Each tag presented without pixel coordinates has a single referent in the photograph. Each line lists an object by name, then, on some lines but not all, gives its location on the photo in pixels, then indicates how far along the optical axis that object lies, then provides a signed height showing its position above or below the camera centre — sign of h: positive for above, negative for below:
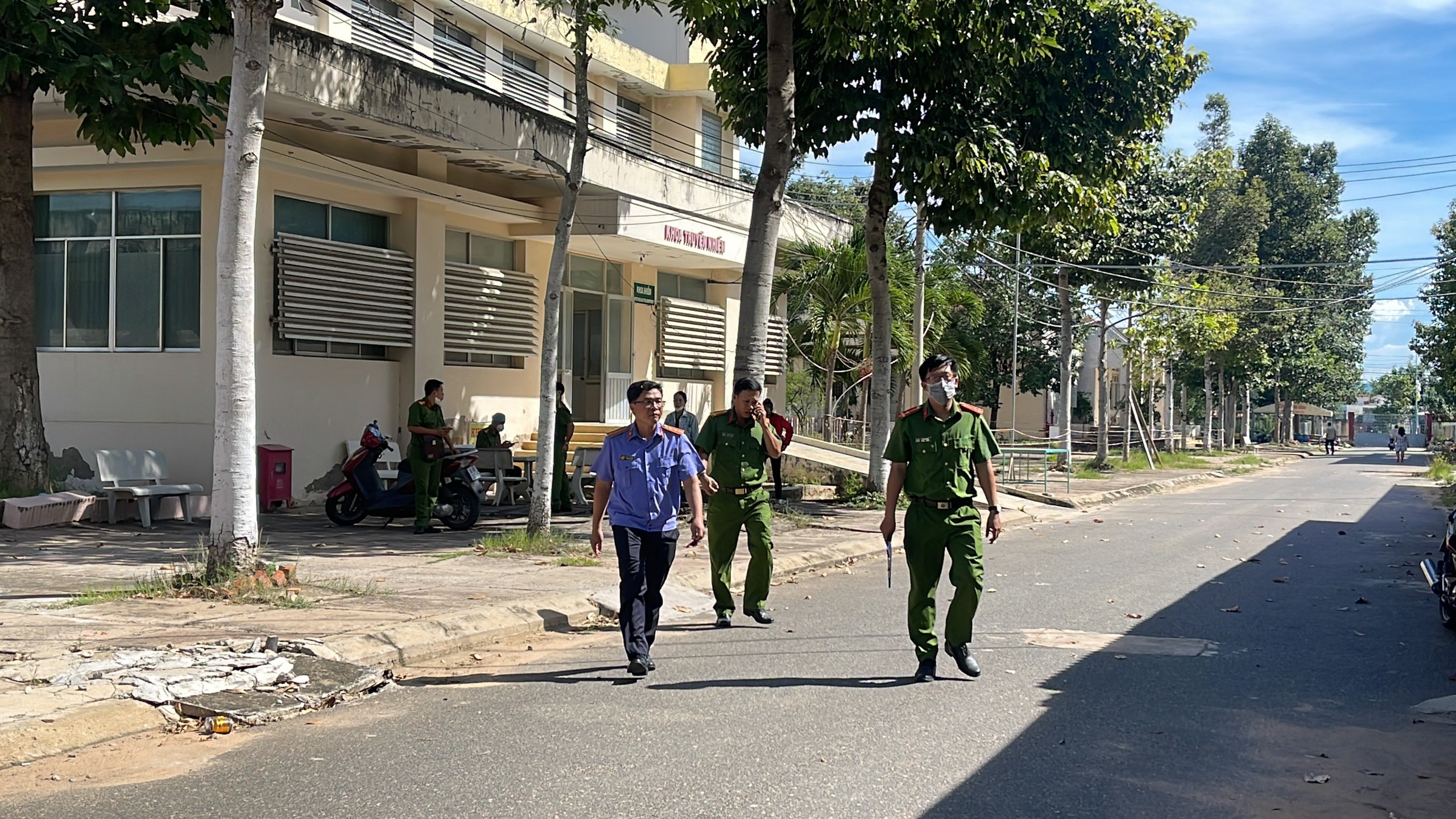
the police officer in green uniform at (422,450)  14.52 -0.52
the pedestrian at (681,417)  17.27 -0.16
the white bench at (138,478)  14.73 -0.99
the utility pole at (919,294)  21.78 +2.02
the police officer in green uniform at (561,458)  17.17 -0.74
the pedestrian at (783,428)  16.05 -0.26
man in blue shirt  7.89 -0.62
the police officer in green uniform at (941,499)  7.73 -0.54
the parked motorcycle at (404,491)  15.27 -1.09
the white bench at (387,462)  18.28 -0.89
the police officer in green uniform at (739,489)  9.64 -0.63
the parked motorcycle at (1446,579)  9.58 -1.23
